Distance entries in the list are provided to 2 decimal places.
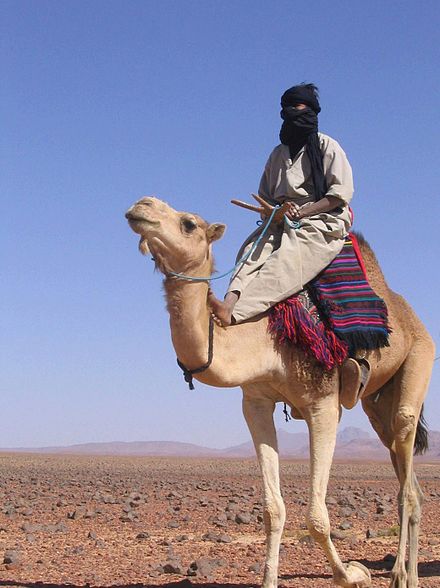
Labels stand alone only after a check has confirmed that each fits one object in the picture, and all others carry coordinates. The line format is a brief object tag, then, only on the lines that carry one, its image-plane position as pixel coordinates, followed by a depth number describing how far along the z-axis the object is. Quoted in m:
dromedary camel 5.95
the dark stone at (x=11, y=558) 8.16
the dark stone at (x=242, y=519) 11.71
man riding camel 6.57
